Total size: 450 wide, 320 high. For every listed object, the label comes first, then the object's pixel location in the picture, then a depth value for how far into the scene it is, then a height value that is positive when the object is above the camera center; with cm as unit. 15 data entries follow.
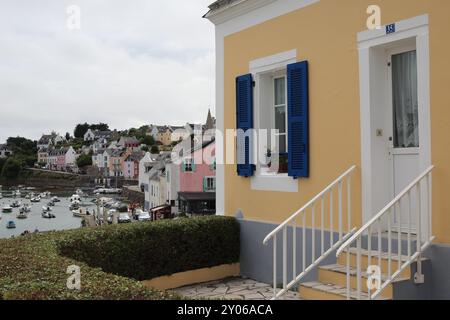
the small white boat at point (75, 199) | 7620 -427
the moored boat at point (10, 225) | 5981 -668
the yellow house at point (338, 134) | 530 +54
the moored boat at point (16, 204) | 8057 -533
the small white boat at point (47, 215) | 6773 -612
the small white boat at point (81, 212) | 6738 -595
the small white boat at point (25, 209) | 7212 -556
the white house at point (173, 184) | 4766 -125
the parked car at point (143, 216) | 4664 -458
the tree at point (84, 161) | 10099 +283
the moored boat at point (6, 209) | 7444 -568
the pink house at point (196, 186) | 4320 -142
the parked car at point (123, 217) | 4864 -496
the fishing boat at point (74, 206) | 7394 -530
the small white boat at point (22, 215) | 6912 -624
